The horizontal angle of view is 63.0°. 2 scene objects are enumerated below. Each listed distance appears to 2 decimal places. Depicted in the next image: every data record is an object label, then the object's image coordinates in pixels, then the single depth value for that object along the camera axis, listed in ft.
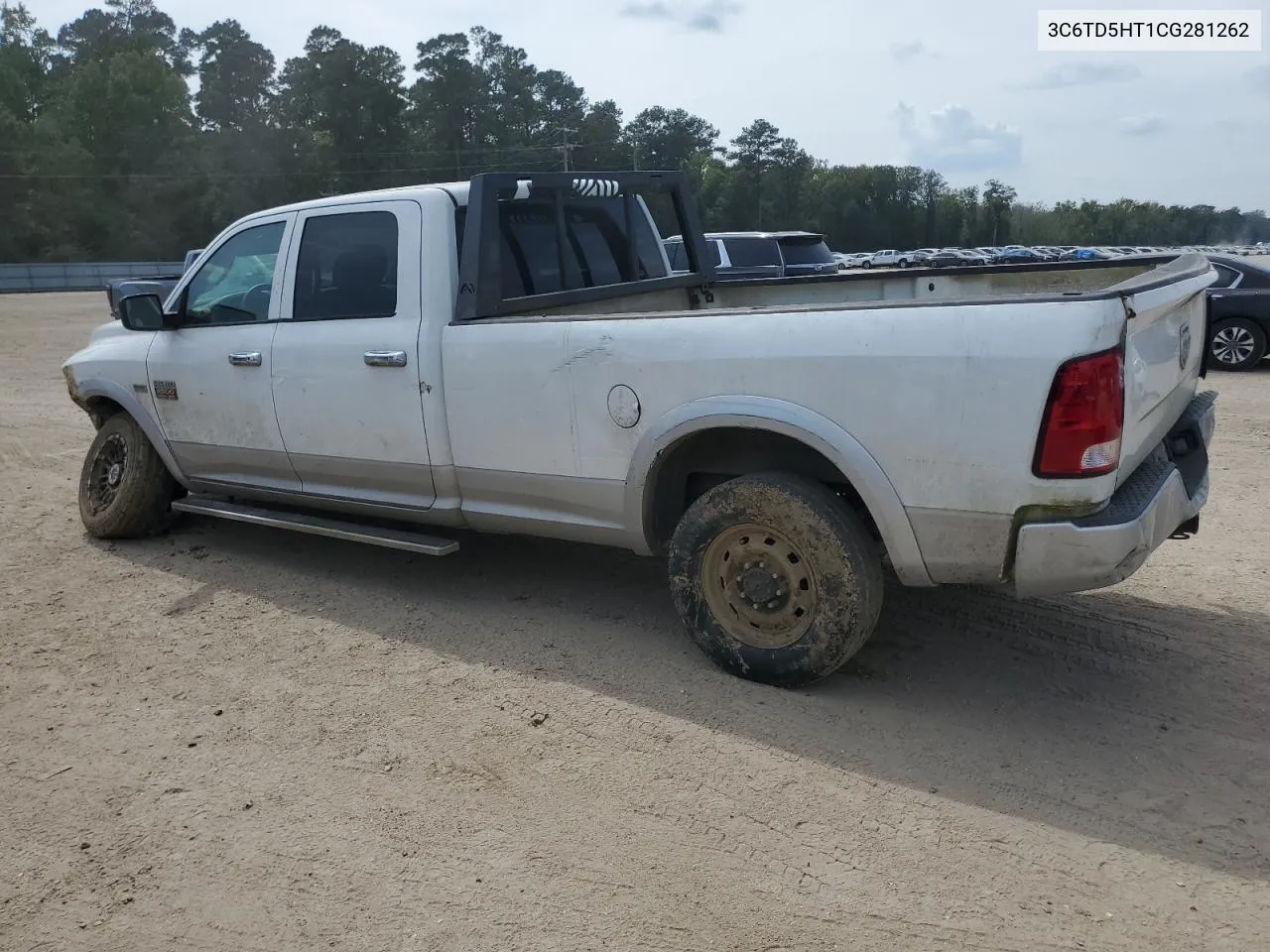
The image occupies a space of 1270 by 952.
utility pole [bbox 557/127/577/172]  217.15
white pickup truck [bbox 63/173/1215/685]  10.84
